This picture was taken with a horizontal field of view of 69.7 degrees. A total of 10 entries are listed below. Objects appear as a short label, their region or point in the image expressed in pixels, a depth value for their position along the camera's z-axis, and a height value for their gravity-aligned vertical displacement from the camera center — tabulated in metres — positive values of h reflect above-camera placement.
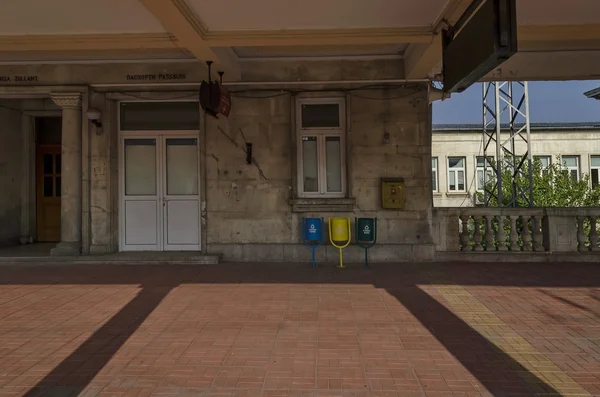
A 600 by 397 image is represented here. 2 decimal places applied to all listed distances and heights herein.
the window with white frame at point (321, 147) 9.11 +1.28
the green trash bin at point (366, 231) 8.44 -0.49
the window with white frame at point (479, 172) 30.25 +2.25
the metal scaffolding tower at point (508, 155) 15.02 +2.02
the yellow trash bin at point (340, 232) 8.32 -0.49
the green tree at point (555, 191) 18.45 +0.51
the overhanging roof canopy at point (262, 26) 5.95 +2.80
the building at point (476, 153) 29.68 +3.51
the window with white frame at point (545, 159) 29.94 +3.00
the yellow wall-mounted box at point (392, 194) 8.70 +0.23
